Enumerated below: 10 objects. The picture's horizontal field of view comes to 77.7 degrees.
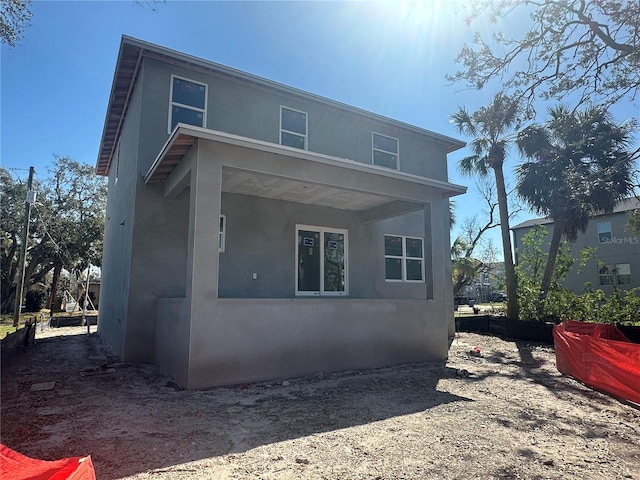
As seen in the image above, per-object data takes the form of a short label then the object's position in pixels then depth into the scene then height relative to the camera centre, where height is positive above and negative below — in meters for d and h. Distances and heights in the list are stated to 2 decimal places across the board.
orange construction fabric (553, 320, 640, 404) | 5.99 -1.19
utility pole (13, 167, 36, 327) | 18.03 +1.80
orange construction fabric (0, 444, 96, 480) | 1.95 -0.89
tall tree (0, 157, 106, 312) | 26.22 +4.93
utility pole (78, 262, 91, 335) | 21.07 -1.19
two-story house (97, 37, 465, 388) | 6.68 +1.54
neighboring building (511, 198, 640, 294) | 24.02 +2.47
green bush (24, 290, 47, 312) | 31.12 -0.50
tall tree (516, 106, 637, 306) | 12.35 +4.90
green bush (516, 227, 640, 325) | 12.49 -0.23
